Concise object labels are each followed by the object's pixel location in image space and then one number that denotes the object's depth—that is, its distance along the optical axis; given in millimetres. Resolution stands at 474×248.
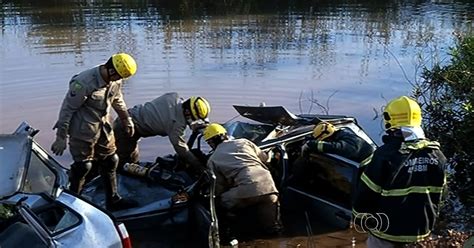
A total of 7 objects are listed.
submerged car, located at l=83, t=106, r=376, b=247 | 7488
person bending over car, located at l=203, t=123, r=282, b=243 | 7555
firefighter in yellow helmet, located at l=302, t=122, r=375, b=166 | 7836
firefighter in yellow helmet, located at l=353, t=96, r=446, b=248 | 4828
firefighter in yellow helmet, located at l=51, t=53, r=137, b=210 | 7480
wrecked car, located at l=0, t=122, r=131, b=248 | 4270
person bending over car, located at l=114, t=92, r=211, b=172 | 8284
